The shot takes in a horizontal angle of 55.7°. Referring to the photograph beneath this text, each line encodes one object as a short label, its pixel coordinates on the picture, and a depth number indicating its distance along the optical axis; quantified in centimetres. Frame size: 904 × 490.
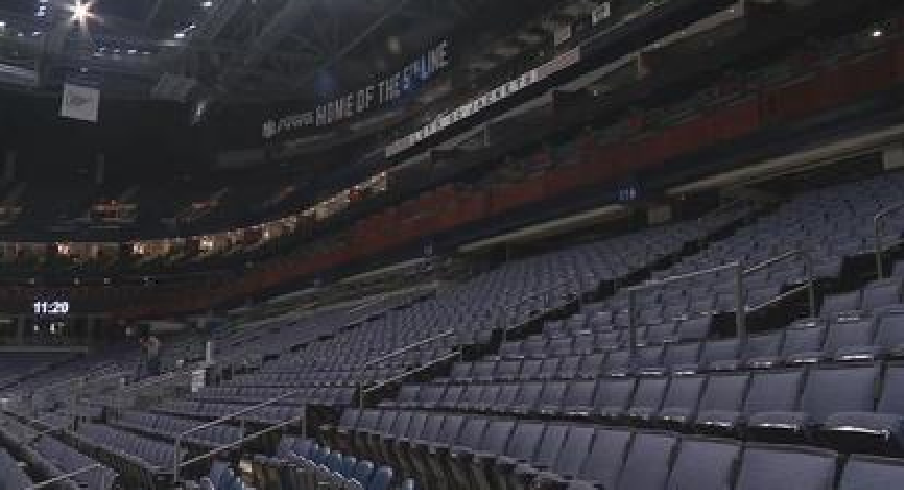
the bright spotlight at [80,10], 2122
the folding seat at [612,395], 496
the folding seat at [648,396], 464
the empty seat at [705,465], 297
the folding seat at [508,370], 768
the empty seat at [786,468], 255
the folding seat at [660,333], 675
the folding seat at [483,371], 826
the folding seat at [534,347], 846
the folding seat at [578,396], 544
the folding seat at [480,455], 450
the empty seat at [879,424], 293
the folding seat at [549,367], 700
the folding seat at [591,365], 651
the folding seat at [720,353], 530
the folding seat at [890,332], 432
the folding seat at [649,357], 600
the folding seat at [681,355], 574
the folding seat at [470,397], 686
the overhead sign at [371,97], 2320
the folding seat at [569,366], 673
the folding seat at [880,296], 543
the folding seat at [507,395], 636
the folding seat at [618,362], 620
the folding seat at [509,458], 422
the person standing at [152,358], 2151
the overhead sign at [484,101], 1800
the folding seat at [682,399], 418
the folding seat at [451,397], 726
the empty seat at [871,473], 231
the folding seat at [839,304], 580
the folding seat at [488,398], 656
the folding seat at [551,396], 568
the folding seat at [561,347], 795
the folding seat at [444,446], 508
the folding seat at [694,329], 644
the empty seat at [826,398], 343
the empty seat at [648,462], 339
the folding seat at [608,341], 732
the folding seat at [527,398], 589
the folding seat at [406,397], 825
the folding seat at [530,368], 733
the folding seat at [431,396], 766
